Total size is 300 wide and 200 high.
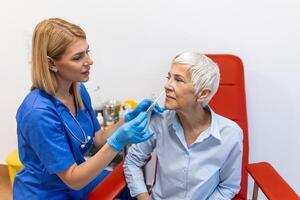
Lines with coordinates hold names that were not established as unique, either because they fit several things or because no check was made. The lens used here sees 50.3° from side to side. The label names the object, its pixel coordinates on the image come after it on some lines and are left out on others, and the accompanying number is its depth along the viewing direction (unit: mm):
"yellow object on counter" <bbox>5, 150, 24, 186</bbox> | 1995
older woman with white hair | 1176
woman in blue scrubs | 1139
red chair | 1474
